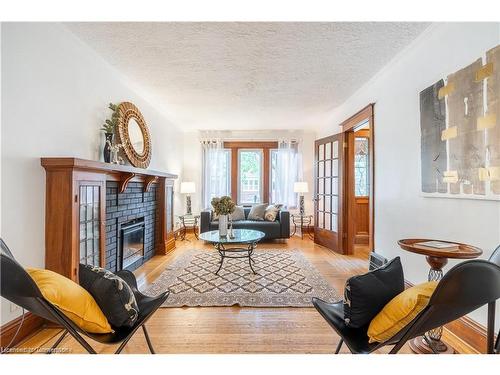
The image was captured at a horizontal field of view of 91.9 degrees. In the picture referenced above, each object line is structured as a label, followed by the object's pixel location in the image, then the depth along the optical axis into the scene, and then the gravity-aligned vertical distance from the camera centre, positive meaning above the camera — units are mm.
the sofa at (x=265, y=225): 5059 -752
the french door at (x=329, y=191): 4301 -27
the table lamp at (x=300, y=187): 5715 +60
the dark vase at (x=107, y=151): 2775 +433
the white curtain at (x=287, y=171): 6183 +475
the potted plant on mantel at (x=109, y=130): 2779 +706
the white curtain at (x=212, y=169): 6199 +519
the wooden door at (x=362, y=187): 5082 +61
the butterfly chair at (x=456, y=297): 996 -457
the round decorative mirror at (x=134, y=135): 3098 +754
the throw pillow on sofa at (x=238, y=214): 5320 -551
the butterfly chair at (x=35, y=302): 1003 -527
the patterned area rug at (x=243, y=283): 2518 -1142
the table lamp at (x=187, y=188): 5594 +25
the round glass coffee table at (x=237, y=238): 3114 -662
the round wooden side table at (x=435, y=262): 1599 -506
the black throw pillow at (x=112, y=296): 1305 -584
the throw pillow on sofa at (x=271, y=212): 5258 -497
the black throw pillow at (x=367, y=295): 1280 -567
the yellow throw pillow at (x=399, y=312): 1107 -578
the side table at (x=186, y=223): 5453 -781
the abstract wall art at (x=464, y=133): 1610 +445
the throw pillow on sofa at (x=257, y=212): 5343 -507
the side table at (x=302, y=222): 5719 -804
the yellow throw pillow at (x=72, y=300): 1175 -560
